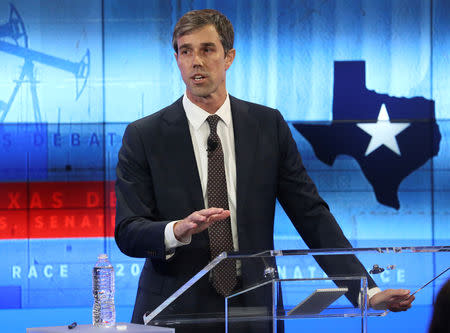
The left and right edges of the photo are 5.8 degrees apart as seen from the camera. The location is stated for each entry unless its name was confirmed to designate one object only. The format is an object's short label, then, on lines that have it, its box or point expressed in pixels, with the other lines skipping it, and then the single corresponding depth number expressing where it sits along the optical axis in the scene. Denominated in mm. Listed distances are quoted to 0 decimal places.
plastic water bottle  11881
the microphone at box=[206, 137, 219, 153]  12317
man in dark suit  12209
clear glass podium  11687
